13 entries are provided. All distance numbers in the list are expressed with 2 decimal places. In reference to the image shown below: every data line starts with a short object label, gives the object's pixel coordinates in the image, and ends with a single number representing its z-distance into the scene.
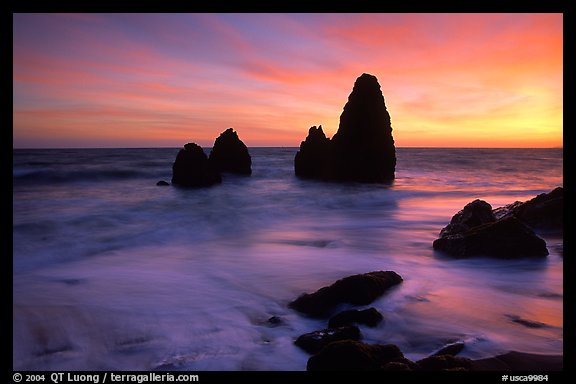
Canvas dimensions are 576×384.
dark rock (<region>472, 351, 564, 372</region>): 3.84
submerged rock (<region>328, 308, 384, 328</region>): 4.52
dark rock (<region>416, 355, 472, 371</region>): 3.41
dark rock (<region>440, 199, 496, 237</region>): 8.55
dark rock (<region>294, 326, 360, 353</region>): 4.05
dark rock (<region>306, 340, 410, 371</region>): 3.30
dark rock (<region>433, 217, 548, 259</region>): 7.33
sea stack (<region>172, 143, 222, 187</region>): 24.50
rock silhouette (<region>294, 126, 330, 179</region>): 33.47
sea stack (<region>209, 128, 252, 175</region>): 33.16
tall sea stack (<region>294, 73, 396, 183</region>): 30.17
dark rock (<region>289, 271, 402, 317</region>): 5.10
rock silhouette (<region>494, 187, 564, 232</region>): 9.62
